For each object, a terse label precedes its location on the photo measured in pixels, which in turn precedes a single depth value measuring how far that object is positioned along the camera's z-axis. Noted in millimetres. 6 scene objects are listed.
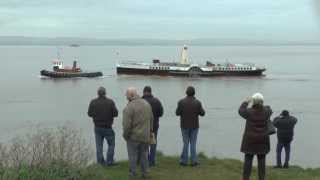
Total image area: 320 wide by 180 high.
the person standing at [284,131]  13555
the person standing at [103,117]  10906
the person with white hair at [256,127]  8789
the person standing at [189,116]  11086
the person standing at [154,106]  10930
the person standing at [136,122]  9414
